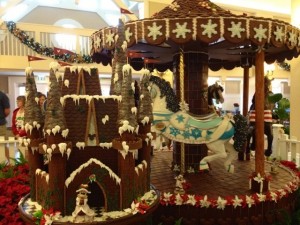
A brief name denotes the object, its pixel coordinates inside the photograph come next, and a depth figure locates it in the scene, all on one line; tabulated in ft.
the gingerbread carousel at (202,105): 12.42
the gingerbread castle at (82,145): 7.98
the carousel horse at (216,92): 17.75
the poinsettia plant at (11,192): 12.01
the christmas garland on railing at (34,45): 35.55
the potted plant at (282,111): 30.69
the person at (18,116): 19.84
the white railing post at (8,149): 18.69
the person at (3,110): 21.77
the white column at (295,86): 25.44
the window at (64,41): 38.75
